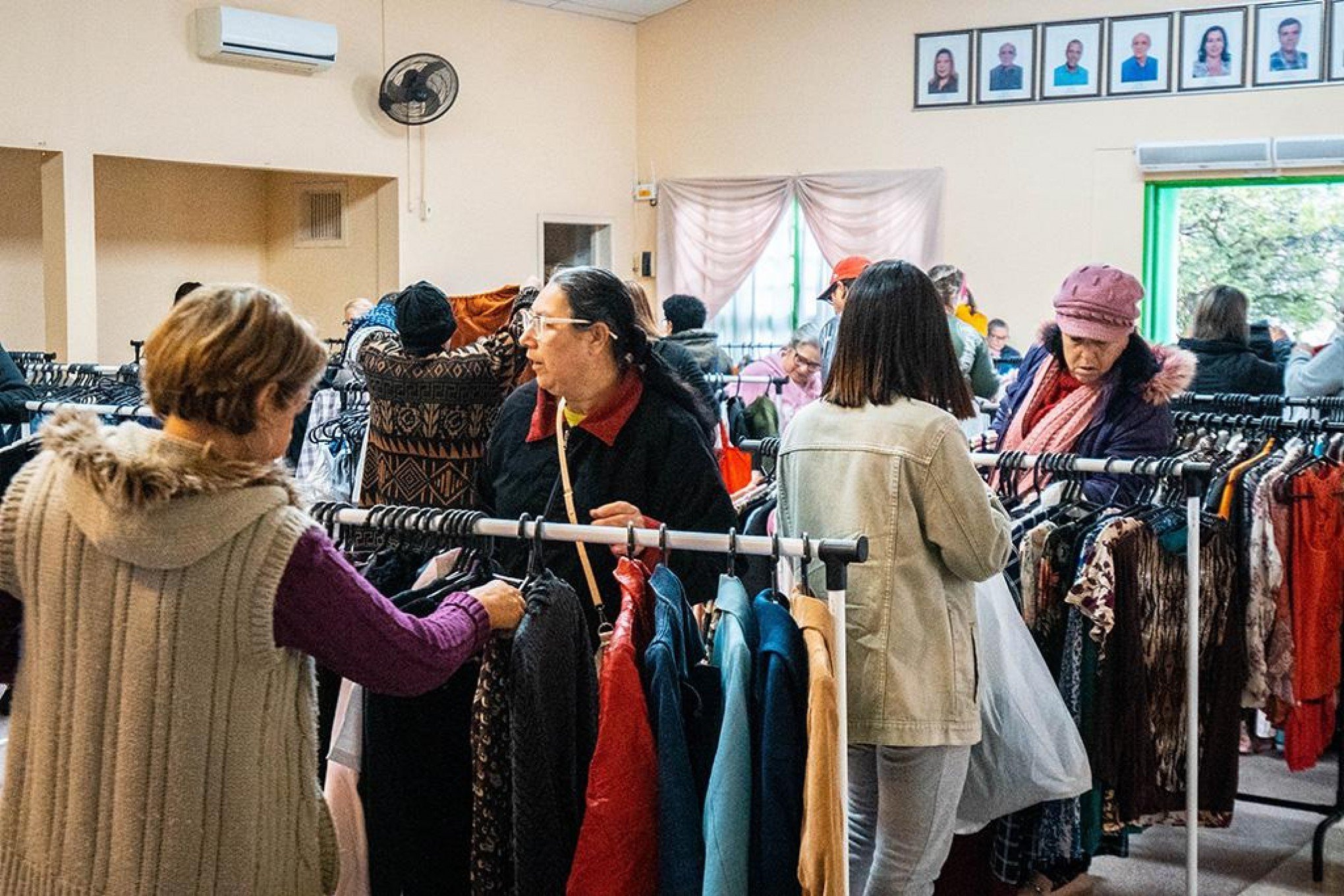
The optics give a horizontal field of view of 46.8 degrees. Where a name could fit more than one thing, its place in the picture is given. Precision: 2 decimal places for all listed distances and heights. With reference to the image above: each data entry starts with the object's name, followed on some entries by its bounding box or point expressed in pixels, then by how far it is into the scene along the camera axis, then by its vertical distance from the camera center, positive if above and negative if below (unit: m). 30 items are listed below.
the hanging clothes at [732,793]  2.05 -0.57
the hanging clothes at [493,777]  2.10 -0.56
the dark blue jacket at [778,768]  2.09 -0.54
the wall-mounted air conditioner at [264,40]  8.84 +1.91
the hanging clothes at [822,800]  2.08 -0.58
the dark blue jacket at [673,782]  2.08 -0.56
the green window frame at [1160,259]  9.81 +0.69
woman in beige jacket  2.60 -0.29
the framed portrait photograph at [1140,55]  9.61 +1.94
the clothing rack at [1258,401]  4.35 -0.10
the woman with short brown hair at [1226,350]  5.24 +0.06
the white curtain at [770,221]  10.51 +1.04
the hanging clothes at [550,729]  2.05 -0.49
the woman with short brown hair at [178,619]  1.75 -0.29
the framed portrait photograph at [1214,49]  9.36 +1.93
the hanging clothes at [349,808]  2.20 -0.63
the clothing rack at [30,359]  6.20 +0.03
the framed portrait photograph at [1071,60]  9.85 +1.96
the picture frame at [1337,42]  9.01 +1.89
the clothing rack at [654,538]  2.13 -0.24
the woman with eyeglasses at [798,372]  5.89 -0.02
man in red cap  4.54 +0.23
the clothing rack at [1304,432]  3.94 -0.17
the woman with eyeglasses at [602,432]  2.73 -0.12
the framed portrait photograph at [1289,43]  9.09 +1.91
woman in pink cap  3.57 -0.02
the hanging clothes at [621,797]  2.05 -0.57
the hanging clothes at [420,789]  2.19 -0.60
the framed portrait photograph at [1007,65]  10.07 +1.97
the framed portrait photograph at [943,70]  10.33 +1.99
